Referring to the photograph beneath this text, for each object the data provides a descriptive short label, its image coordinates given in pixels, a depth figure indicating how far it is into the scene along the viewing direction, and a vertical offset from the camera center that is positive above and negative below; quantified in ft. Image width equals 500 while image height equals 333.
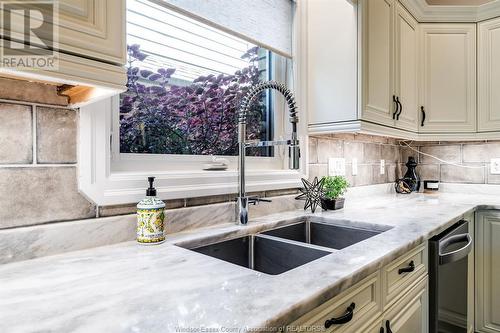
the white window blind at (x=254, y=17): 4.19 +2.18
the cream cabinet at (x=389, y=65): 5.40 +1.91
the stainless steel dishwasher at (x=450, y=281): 3.98 -1.72
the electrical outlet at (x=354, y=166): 6.91 -0.06
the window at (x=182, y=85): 3.84 +1.09
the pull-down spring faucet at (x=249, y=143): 3.97 +0.27
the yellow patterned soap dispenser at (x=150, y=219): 3.01 -0.54
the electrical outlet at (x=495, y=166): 7.86 -0.07
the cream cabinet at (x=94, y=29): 1.93 +0.88
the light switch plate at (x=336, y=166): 6.19 -0.07
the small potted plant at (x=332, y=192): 5.13 -0.47
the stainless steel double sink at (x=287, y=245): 3.34 -0.98
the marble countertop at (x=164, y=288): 1.58 -0.80
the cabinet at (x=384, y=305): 2.21 -1.23
